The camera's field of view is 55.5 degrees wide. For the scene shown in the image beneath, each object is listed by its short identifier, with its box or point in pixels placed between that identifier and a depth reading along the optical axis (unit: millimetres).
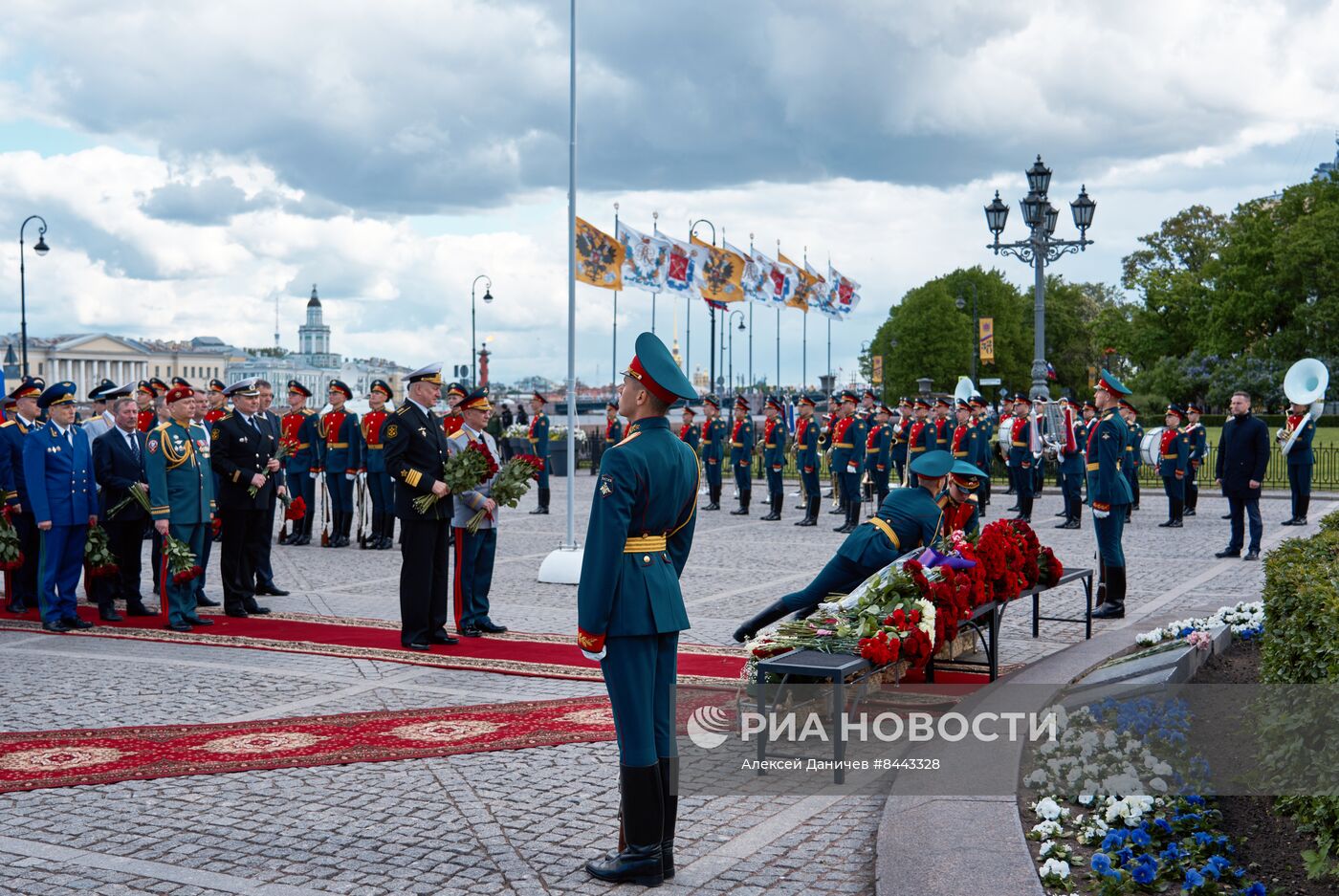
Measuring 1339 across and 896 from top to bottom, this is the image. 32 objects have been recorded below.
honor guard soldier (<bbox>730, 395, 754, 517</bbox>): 22594
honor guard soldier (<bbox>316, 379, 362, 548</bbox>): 18125
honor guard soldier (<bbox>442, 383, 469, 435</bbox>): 11378
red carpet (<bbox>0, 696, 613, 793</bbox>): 6484
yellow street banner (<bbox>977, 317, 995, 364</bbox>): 52928
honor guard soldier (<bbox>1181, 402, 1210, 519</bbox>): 21469
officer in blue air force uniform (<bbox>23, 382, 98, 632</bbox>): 10641
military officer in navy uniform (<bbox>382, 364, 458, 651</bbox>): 9930
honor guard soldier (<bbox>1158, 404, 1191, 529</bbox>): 19906
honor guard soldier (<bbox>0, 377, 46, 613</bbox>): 11500
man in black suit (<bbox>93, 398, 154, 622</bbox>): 11430
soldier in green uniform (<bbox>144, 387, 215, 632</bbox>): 10695
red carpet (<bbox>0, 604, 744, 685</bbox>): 9008
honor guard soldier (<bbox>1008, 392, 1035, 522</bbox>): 20984
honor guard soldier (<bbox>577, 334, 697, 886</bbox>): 4840
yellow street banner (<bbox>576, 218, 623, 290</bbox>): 23188
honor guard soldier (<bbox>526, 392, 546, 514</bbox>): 24578
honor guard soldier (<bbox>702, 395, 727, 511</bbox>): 23281
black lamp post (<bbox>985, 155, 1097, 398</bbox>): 21531
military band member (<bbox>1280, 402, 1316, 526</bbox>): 17938
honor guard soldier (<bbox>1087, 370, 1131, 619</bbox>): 10953
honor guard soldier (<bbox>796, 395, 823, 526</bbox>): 21078
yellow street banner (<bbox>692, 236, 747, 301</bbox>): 35062
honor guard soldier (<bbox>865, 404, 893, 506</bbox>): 21312
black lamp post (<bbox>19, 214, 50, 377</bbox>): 44438
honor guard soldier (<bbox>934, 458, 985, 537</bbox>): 8547
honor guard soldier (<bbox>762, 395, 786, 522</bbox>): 21781
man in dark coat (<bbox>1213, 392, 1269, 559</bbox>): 15406
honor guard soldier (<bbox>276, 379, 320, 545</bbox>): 18328
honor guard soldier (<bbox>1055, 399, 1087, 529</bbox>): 19750
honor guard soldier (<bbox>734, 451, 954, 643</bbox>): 8117
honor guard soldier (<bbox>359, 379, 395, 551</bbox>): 17781
